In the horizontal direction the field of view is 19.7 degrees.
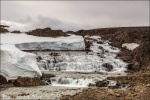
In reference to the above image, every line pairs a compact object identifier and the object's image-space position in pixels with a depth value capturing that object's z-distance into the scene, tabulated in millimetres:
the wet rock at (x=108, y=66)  35906
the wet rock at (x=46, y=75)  28711
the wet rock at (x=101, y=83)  26047
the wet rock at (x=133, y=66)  35400
